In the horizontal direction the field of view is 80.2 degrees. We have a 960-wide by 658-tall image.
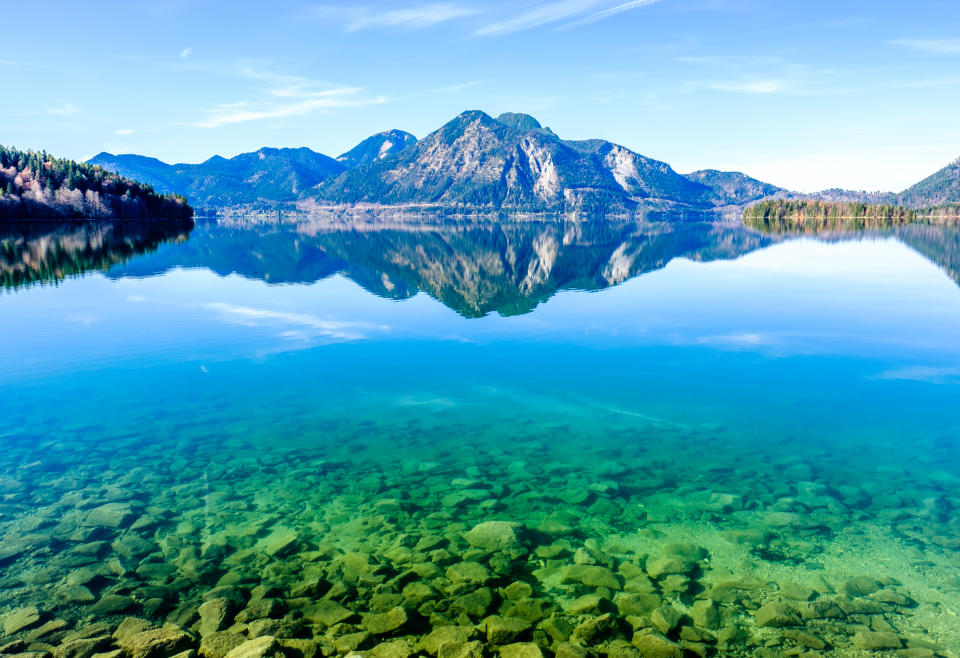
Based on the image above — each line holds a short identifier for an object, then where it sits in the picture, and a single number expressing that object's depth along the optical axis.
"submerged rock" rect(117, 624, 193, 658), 9.78
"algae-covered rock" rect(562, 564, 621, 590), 12.22
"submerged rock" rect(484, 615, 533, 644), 10.34
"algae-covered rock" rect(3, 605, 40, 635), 10.68
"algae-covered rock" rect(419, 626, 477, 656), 10.06
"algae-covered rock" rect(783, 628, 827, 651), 10.48
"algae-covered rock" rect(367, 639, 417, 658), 9.94
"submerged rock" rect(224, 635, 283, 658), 9.64
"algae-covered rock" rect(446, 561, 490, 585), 12.27
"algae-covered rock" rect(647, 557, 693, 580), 12.57
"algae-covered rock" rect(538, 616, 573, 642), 10.59
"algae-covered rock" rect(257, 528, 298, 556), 13.46
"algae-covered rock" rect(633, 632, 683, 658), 10.10
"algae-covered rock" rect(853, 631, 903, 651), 10.39
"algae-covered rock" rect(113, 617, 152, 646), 10.34
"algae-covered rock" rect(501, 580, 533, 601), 11.77
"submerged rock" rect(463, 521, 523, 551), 13.56
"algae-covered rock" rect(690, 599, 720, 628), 11.05
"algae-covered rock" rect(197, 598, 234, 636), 10.59
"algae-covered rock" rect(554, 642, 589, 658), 9.82
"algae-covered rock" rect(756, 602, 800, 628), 11.09
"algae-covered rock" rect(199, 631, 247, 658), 9.91
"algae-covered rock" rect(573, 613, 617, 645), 10.50
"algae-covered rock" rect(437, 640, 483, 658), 9.75
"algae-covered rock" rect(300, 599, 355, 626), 10.95
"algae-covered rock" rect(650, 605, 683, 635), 10.79
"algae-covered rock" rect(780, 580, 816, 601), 11.84
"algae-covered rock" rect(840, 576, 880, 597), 11.99
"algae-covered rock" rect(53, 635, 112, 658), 9.73
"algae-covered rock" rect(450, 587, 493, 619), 11.24
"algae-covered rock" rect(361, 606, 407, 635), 10.66
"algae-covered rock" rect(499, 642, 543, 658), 9.79
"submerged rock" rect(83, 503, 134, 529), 14.50
